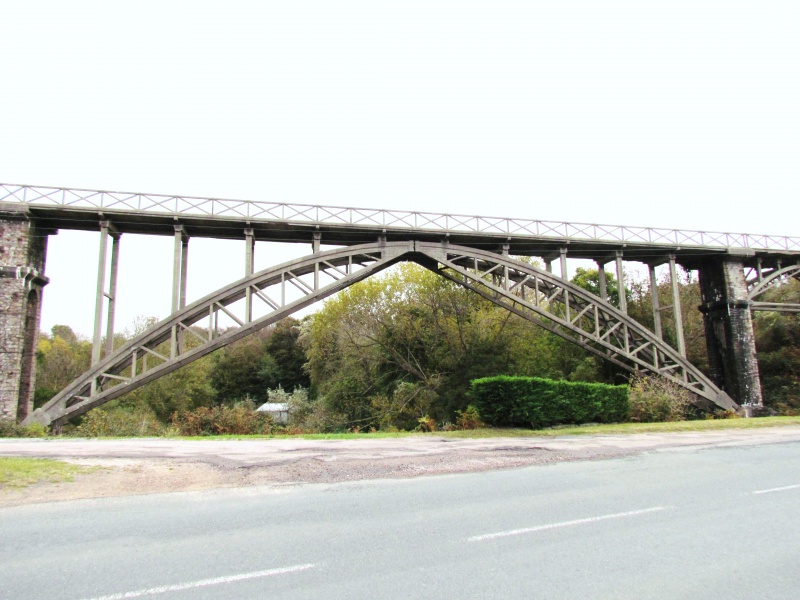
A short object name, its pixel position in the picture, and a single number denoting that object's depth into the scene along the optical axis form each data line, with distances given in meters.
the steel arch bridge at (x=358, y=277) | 19.02
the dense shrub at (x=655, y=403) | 22.67
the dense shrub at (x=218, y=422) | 22.39
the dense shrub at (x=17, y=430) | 17.20
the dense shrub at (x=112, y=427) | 19.86
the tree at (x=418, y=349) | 28.39
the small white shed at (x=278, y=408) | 43.68
